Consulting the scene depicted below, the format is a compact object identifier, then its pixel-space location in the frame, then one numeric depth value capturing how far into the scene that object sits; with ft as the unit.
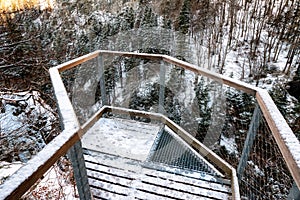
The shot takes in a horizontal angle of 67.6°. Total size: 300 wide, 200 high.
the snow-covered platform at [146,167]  7.26
